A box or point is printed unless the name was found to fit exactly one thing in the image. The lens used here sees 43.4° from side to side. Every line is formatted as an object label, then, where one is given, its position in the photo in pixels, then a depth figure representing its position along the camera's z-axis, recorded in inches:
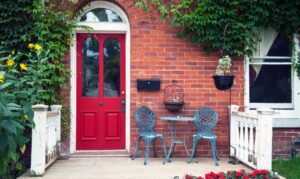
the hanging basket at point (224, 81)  229.5
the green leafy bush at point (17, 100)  150.2
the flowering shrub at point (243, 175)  179.9
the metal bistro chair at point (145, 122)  263.3
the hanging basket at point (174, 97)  272.8
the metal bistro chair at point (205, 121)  260.7
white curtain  293.6
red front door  287.3
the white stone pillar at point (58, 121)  264.2
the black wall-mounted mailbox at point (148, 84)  277.7
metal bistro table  256.8
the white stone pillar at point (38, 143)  213.3
